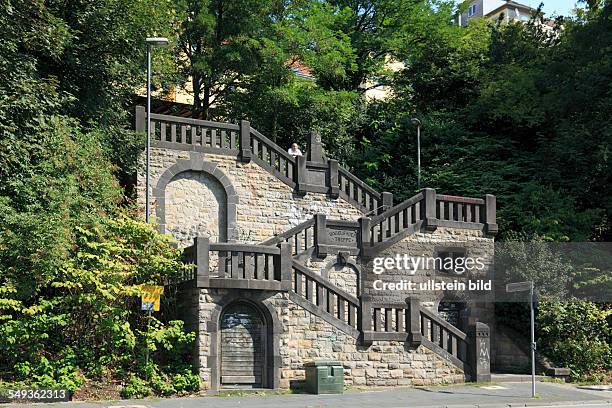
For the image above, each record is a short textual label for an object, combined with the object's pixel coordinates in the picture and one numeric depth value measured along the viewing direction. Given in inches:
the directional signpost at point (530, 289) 789.2
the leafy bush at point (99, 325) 716.0
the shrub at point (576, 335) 975.0
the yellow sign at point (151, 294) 753.6
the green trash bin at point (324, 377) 775.1
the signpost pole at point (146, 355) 747.7
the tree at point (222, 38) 1301.7
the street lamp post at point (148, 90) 804.6
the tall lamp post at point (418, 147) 1368.1
